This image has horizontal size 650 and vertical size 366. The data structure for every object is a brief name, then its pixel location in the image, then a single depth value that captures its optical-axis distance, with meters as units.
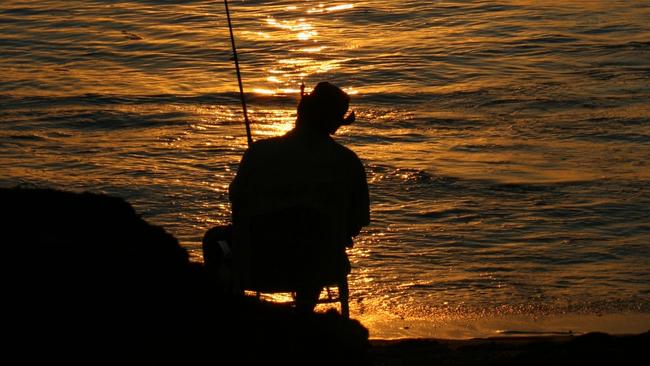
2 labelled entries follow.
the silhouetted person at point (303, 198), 10.50
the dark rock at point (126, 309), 9.09
